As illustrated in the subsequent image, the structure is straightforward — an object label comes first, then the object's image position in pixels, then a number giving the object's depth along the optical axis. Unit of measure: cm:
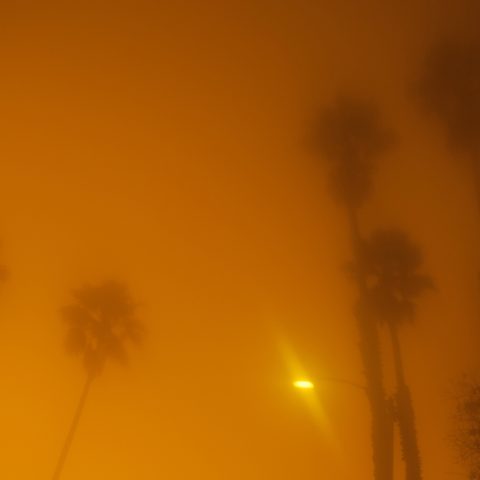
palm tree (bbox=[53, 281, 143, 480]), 3158
